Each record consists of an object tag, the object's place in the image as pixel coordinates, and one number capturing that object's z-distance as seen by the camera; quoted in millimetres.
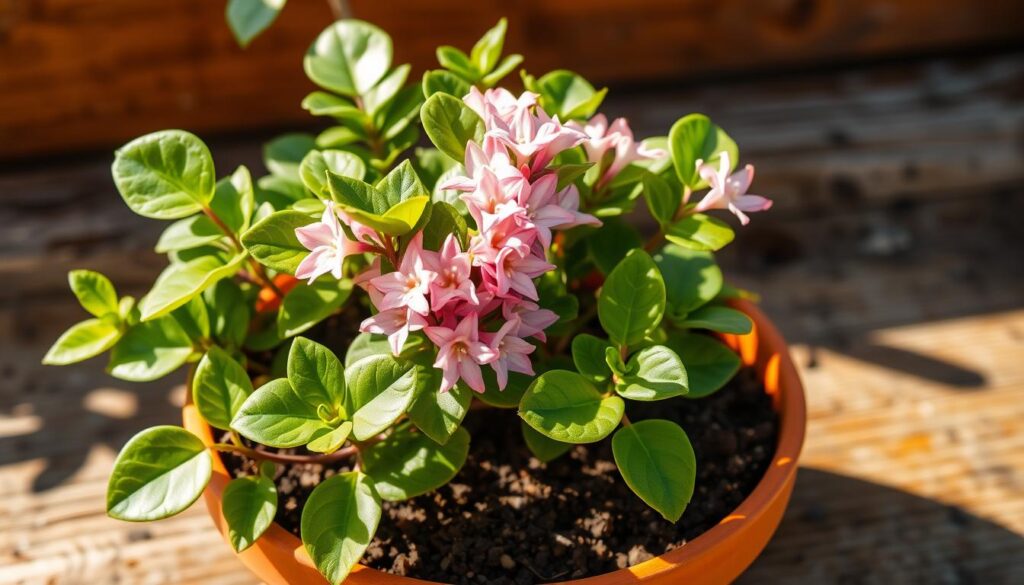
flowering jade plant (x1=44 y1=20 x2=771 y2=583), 771
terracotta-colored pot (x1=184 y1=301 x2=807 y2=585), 825
